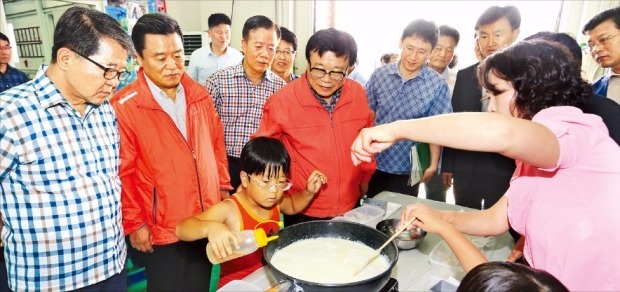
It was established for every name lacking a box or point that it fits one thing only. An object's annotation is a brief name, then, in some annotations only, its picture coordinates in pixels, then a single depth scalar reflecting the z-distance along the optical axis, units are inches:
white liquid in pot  41.7
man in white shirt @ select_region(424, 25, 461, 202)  124.2
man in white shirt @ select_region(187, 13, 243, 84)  147.3
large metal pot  43.6
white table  46.4
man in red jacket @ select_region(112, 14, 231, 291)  61.5
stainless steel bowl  54.1
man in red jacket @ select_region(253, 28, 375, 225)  67.1
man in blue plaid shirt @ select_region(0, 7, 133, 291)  43.9
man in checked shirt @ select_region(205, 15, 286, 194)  96.8
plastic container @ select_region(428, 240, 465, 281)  47.7
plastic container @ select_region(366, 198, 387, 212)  70.9
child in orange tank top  58.3
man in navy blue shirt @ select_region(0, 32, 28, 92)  112.7
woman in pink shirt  30.1
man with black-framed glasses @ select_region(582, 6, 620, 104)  77.9
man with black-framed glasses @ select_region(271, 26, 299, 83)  121.6
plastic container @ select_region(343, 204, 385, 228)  64.6
